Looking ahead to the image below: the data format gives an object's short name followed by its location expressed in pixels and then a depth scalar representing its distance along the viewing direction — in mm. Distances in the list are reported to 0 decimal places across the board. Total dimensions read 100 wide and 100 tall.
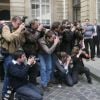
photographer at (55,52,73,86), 3606
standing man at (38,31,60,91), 3306
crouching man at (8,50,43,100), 2643
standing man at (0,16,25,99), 2917
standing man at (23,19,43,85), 3194
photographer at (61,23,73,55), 3870
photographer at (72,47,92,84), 3791
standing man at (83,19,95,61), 5400
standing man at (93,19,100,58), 5510
